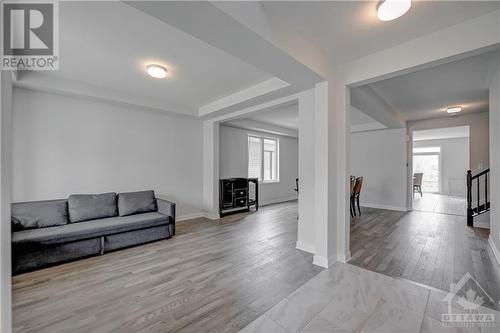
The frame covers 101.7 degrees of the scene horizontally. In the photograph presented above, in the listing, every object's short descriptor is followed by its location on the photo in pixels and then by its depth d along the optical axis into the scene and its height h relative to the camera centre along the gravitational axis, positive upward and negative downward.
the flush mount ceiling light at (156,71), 2.66 +1.27
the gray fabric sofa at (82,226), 2.45 -0.85
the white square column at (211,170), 4.92 -0.10
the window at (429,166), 9.77 +0.00
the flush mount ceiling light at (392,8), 1.58 +1.26
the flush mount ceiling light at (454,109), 4.48 +1.27
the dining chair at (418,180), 8.62 -0.59
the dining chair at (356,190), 4.92 -0.60
